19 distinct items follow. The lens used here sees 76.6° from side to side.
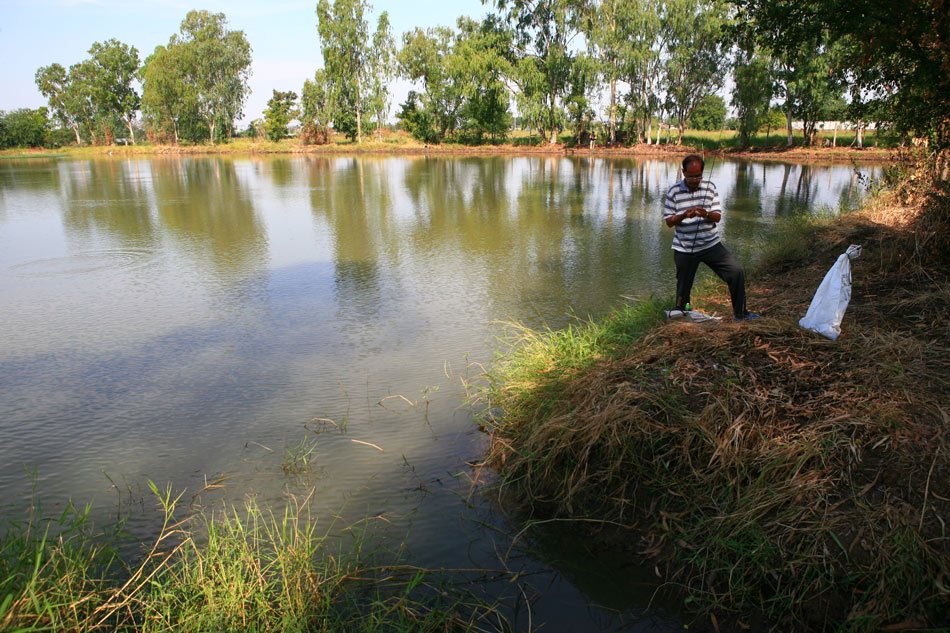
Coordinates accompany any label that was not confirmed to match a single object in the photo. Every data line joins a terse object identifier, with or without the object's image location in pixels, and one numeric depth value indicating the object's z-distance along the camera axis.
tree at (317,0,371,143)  54.41
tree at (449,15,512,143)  48.38
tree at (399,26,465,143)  53.66
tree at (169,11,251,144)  62.22
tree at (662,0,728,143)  42.03
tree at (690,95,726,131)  50.94
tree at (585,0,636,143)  43.75
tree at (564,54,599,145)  44.72
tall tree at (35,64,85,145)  72.25
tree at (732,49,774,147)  36.45
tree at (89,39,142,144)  71.44
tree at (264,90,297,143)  63.78
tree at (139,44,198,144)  61.66
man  4.87
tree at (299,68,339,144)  57.28
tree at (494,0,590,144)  46.38
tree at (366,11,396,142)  55.34
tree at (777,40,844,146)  34.62
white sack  4.03
